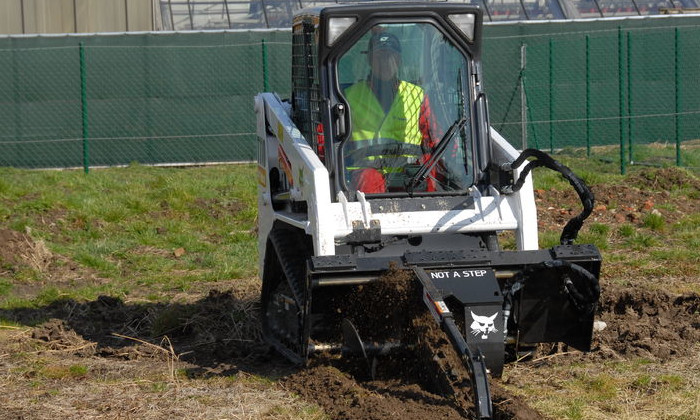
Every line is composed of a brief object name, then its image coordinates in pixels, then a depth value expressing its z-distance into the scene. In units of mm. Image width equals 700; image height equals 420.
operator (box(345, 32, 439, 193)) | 13019
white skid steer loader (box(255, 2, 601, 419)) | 11788
